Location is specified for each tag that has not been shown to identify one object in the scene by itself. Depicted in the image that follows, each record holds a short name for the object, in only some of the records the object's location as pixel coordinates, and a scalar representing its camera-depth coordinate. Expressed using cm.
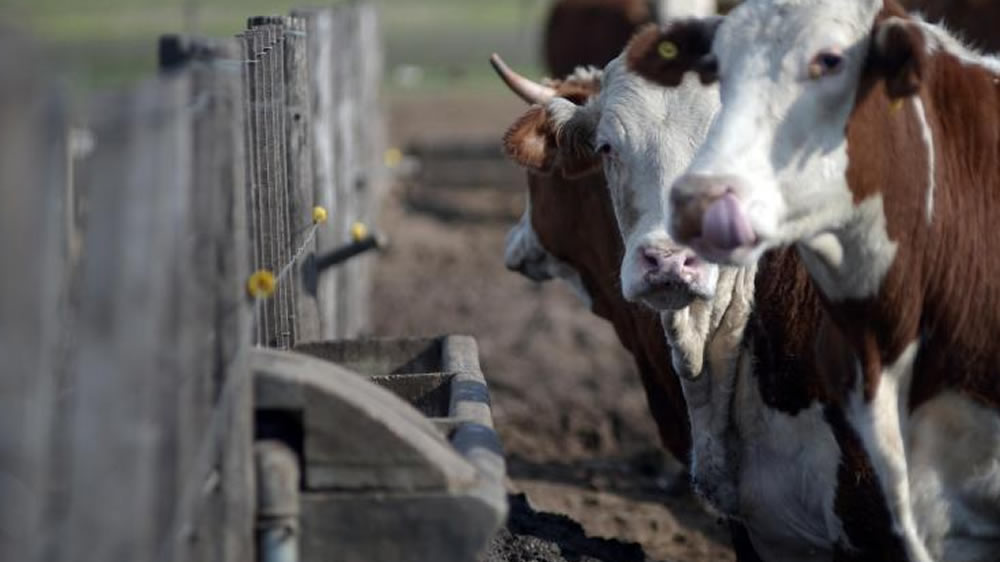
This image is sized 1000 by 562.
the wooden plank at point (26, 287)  583
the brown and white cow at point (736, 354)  1132
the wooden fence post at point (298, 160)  1376
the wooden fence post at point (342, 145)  1761
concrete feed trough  902
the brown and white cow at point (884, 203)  887
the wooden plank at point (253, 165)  1085
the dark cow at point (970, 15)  2636
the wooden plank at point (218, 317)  820
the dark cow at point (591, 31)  3509
